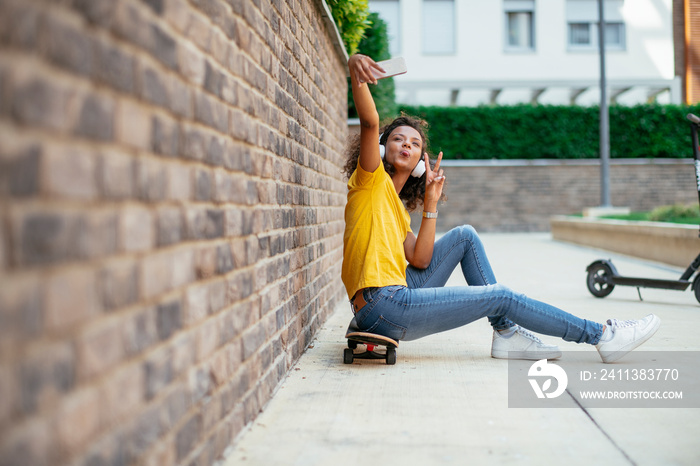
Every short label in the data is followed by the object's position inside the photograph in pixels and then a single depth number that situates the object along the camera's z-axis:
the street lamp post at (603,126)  15.45
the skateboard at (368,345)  3.61
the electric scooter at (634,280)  6.02
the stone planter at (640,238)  9.15
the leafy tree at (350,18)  6.55
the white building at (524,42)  24.47
